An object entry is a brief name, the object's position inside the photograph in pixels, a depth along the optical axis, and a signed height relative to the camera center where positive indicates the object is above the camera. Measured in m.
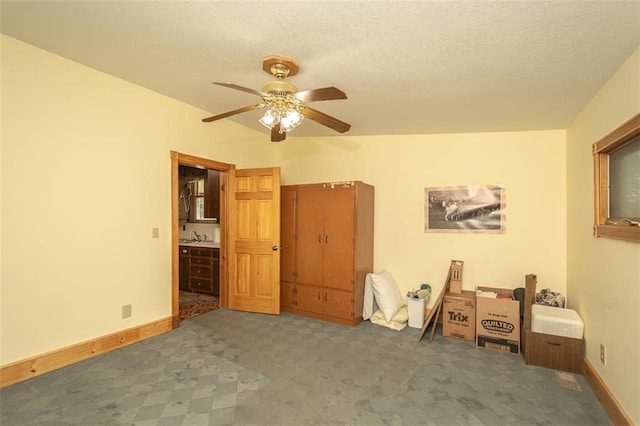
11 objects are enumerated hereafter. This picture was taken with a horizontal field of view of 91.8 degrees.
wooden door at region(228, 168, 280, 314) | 4.22 -0.35
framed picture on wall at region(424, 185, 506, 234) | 3.90 +0.08
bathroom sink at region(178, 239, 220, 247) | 5.25 -0.50
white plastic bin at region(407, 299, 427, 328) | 3.83 -1.20
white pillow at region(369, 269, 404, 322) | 3.91 -1.03
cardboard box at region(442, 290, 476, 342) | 3.46 -1.15
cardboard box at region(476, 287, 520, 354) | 3.16 -1.14
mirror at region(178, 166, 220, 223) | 6.16 +0.41
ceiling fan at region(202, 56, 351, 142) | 2.15 +0.83
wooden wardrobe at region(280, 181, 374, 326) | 3.92 -0.45
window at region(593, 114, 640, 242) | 2.12 +0.25
